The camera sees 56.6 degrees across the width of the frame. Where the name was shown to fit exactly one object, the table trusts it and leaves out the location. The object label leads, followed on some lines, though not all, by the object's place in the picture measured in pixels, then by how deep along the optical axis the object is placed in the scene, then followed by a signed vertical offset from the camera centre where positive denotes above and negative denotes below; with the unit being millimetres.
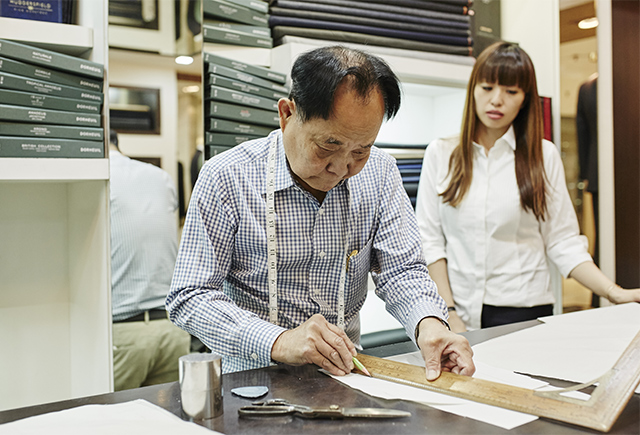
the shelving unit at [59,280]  1880 -218
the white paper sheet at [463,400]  1004 -348
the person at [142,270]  2203 -210
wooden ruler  985 -336
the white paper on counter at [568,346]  1330 -346
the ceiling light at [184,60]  2326 +609
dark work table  960 -346
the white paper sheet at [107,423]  940 -340
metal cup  999 -291
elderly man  1268 -67
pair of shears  1001 -337
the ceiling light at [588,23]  3256 +1095
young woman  2293 +3
